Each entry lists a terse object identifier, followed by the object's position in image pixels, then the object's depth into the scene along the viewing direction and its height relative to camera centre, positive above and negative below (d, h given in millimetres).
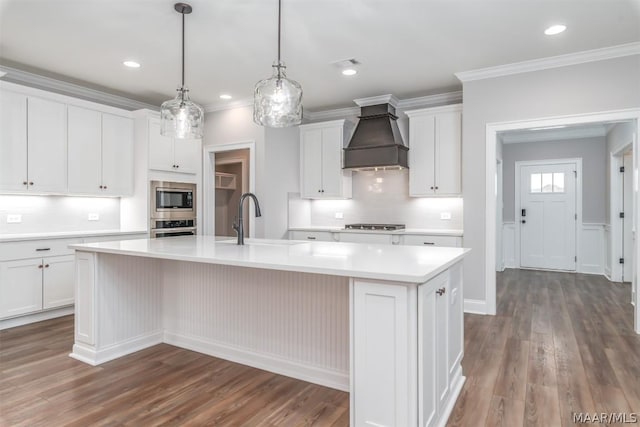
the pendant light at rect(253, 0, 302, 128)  2531 +750
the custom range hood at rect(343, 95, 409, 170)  4918 +962
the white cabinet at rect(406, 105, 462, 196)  4691 +779
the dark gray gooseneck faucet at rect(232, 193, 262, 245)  2920 -91
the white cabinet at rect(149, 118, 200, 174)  4926 +816
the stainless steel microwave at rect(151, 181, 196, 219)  4918 +179
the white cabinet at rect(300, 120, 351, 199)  5539 +744
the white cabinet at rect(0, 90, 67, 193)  3795 +716
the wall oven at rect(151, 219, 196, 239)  4902 -191
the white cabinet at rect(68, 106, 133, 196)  4383 +724
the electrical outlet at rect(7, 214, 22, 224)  4121 -53
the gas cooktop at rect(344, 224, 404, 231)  5265 -193
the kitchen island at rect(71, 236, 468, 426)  1762 -631
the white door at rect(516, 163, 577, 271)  6848 -60
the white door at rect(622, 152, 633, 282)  5543 -65
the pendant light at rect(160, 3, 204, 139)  2869 +730
